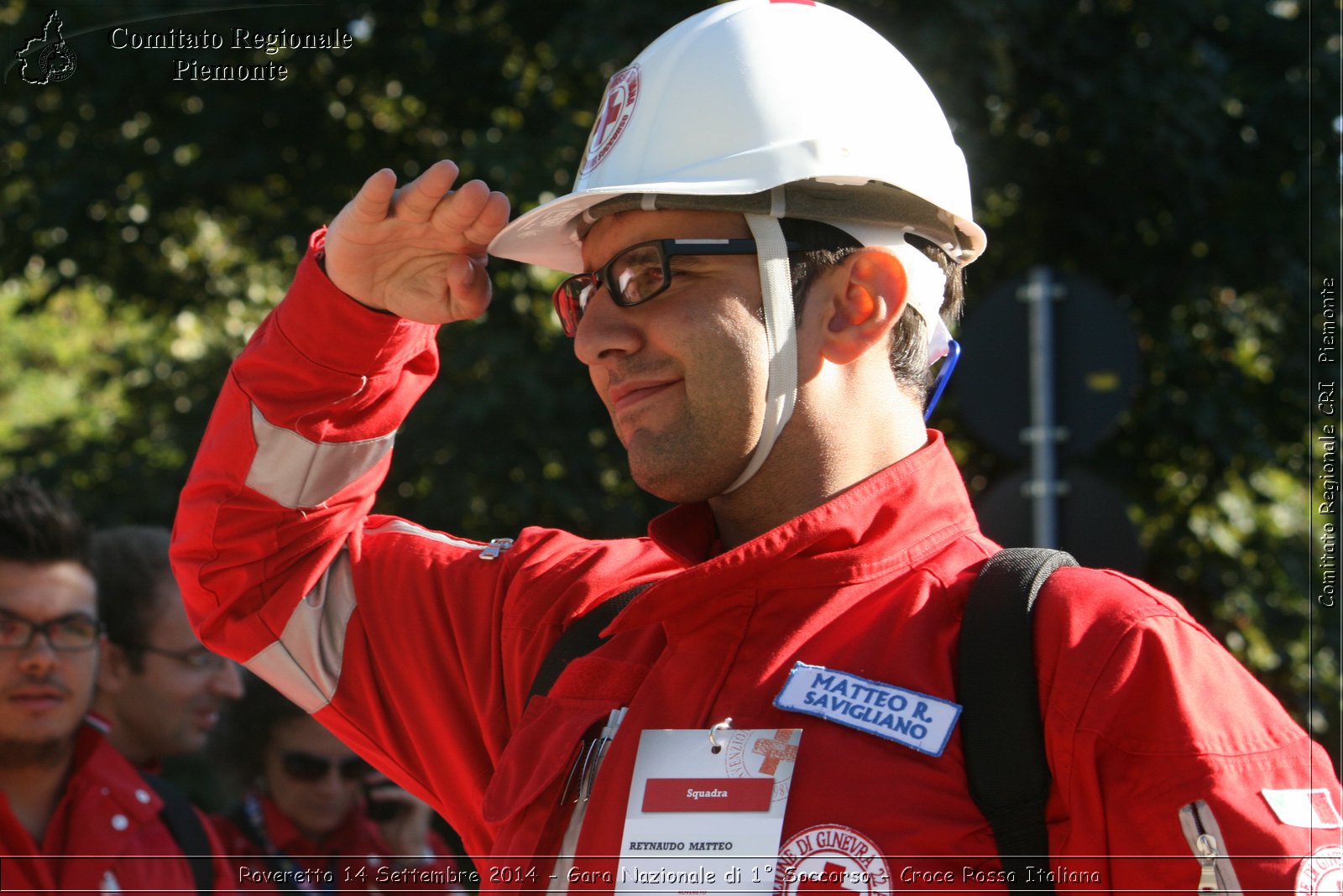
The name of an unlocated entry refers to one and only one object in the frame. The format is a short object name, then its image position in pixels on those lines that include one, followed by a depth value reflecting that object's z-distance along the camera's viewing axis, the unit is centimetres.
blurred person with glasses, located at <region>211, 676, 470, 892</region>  903
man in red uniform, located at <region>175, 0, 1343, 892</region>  373
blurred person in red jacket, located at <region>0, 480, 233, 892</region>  786
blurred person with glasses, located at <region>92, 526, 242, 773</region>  927
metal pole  950
